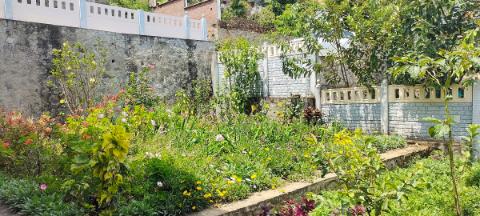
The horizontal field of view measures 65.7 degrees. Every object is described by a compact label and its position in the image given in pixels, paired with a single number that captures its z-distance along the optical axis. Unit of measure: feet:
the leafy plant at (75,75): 27.78
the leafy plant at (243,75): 35.01
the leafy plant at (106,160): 9.33
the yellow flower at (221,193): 14.09
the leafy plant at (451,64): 8.87
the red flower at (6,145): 15.34
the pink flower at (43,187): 12.58
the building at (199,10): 49.51
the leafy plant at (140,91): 32.01
